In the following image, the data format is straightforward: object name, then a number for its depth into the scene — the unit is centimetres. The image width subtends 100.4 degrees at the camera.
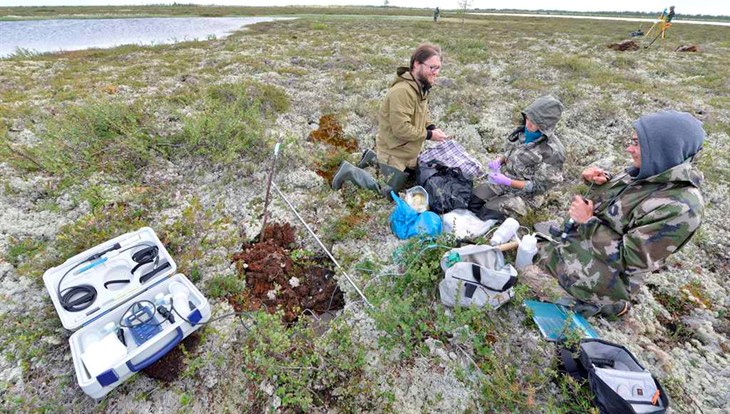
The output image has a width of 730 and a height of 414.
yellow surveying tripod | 1931
